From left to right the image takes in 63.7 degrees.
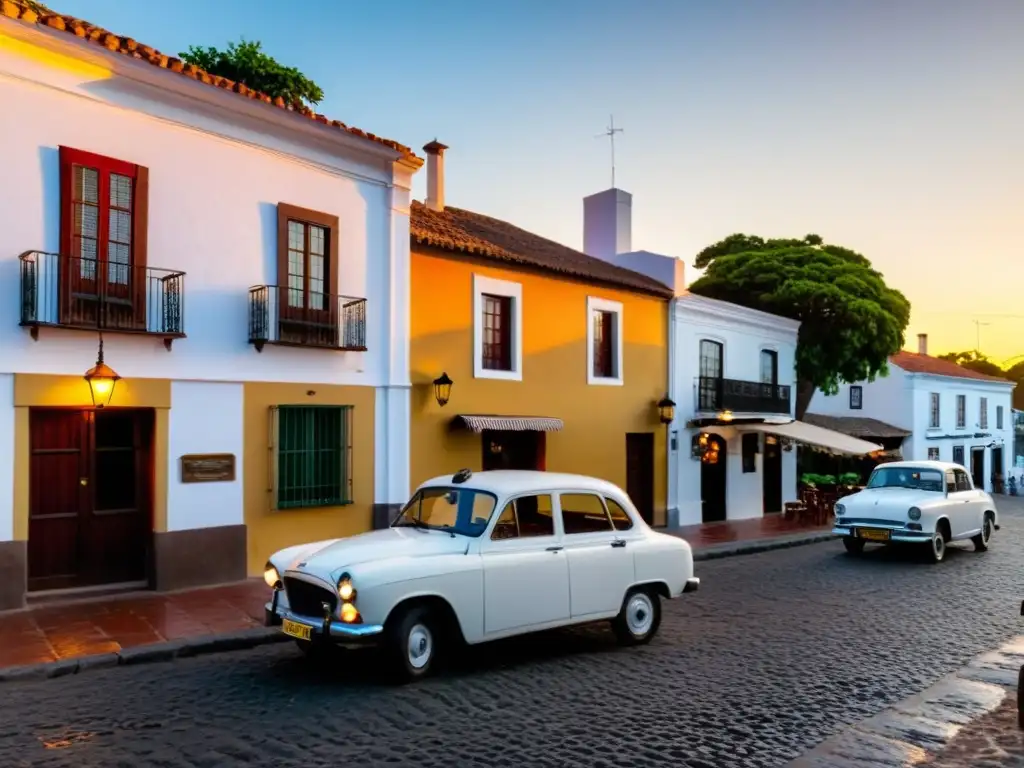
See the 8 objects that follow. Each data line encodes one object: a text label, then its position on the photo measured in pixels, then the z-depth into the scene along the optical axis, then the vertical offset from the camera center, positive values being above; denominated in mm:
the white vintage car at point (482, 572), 6484 -1393
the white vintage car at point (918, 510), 13898 -1758
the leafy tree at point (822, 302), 23964 +3219
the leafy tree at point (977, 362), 64562 +3795
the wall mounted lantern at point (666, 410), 18125 +0
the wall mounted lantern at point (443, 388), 13352 +360
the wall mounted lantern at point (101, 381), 9289 +335
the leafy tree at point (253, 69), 15391 +6477
